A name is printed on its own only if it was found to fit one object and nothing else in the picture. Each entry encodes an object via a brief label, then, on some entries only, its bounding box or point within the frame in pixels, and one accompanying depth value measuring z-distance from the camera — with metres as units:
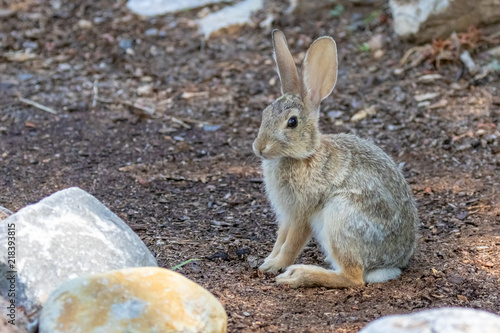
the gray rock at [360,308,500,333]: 5.69
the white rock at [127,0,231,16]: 19.98
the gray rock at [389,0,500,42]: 16.05
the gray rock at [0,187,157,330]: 7.08
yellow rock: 6.32
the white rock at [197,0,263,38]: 18.78
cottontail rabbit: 9.12
